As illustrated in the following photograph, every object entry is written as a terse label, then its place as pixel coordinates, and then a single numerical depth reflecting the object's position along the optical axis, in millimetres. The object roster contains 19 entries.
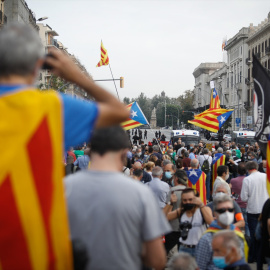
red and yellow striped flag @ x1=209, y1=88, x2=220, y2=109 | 28234
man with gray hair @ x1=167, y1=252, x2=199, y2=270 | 4031
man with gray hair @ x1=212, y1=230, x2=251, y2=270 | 4336
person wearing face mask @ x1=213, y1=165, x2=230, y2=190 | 10031
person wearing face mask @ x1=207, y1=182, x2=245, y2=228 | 6481
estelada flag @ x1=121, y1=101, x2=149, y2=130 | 15219
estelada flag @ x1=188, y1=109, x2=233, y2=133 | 20453
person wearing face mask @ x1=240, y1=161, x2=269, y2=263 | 8883
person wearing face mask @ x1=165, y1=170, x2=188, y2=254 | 7793
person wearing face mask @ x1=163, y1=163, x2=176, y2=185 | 10930
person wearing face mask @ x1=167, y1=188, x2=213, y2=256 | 6277
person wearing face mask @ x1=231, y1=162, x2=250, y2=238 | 9523
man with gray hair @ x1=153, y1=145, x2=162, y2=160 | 17484
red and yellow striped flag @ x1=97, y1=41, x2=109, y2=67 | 39000
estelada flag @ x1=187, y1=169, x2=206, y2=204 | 10523
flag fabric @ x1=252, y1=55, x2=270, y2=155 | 6943
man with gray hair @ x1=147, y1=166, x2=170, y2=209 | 8797
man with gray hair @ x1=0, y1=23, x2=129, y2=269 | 2115
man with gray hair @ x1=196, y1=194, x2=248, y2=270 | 4812
